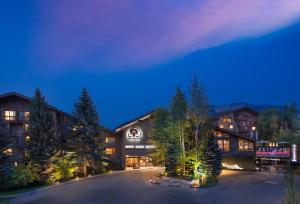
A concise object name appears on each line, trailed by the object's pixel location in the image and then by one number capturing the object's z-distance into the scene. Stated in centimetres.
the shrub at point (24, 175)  2184
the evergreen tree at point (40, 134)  2386
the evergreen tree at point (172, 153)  2590
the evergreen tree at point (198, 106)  2511
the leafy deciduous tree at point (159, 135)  3002
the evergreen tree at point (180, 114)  2543
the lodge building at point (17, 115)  3028
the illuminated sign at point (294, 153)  2685
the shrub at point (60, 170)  2434
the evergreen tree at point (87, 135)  2876
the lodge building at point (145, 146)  3472
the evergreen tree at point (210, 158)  2442
